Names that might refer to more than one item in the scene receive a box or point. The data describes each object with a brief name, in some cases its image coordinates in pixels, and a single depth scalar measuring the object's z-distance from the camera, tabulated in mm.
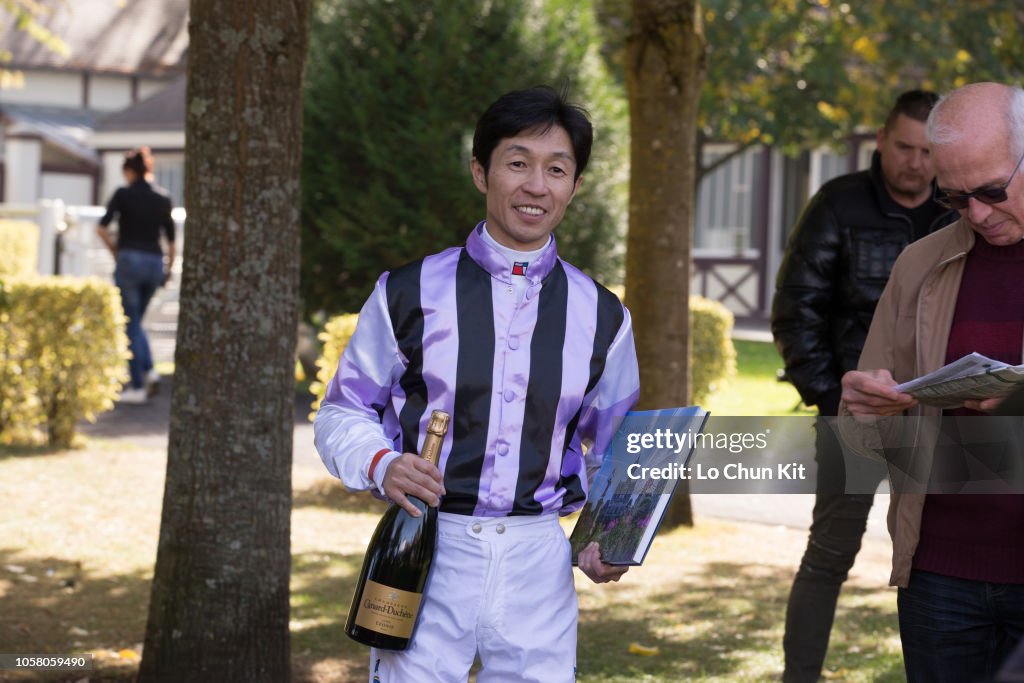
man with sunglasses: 3160
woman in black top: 13516
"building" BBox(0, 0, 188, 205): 37656
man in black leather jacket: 5023
